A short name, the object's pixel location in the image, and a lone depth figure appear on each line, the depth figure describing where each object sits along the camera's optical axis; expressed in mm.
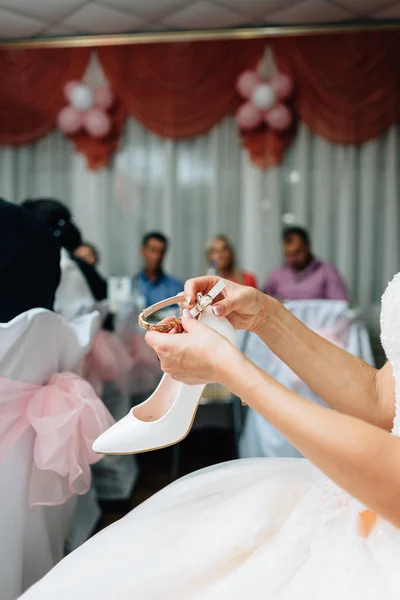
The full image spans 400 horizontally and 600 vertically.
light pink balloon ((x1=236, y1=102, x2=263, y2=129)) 4344
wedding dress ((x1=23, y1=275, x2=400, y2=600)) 688
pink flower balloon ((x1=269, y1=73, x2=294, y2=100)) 4285
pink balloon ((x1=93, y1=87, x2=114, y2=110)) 4461
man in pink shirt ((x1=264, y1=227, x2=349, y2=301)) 3943
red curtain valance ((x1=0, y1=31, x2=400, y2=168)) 4305
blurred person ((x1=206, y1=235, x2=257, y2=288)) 3949
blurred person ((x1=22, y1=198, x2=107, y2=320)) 2127
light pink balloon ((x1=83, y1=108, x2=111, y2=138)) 4484
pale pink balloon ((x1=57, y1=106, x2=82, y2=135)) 4488
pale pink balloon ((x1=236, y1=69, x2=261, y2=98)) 4316
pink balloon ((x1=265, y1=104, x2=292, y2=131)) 4309
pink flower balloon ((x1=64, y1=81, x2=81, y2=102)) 4457
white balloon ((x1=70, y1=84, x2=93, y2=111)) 4410
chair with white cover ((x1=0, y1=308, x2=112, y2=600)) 1114
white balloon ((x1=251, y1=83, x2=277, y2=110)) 4266
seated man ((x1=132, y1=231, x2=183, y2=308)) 4219
